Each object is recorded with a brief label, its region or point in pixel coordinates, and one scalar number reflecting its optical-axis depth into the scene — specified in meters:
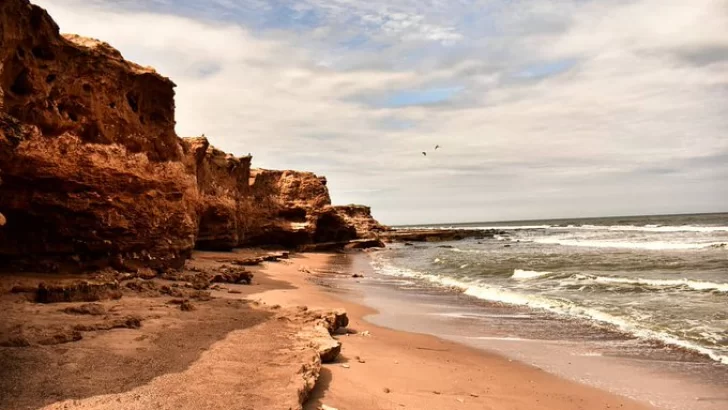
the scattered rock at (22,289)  7.11
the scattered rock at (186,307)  7.50
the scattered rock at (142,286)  8.87
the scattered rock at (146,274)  10.62
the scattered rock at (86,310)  6.34
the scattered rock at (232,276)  12.70
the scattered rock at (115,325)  5.45
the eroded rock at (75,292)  7.02
